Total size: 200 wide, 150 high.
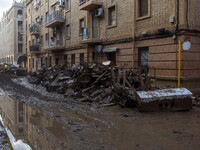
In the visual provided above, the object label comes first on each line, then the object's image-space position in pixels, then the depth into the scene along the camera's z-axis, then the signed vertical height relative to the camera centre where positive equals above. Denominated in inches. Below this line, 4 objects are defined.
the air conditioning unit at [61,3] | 923.4 +284.3
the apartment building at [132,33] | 438.9 +96.0
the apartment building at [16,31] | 2119.8 +383.5
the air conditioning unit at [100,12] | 665.6 +176.9
